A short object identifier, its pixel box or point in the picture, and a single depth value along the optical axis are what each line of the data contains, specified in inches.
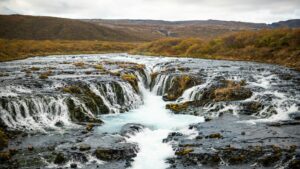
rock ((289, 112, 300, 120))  1056.2
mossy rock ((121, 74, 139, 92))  1540.8
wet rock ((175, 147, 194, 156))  802.2
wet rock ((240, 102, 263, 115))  1152.2
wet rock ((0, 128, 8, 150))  857.5
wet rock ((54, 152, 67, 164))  753.0
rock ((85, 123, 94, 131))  1007.6
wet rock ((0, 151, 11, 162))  761.6
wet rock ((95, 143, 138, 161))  796.0
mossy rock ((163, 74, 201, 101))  1487.5
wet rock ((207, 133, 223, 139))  911.0
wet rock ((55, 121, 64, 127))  1046.4
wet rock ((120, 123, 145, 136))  965.8
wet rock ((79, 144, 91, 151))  820.6
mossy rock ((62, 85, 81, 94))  1259.2
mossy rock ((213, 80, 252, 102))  1277.1
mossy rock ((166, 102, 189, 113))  1259.2
